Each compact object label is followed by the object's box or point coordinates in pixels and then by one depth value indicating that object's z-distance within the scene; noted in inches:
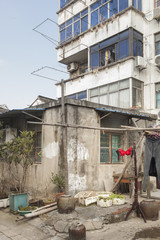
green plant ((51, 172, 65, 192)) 345.1
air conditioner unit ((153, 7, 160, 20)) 630.5
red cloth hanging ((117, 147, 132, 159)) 338.0
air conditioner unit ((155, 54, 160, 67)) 604.2
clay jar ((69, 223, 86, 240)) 230.8
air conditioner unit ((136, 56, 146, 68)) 605.9
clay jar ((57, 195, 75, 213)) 295.0
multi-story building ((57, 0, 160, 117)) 624.7
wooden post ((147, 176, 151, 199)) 375.9
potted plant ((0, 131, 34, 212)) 331.9
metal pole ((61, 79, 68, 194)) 330.3
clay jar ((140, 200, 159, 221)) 305.9
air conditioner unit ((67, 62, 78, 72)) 899.4
